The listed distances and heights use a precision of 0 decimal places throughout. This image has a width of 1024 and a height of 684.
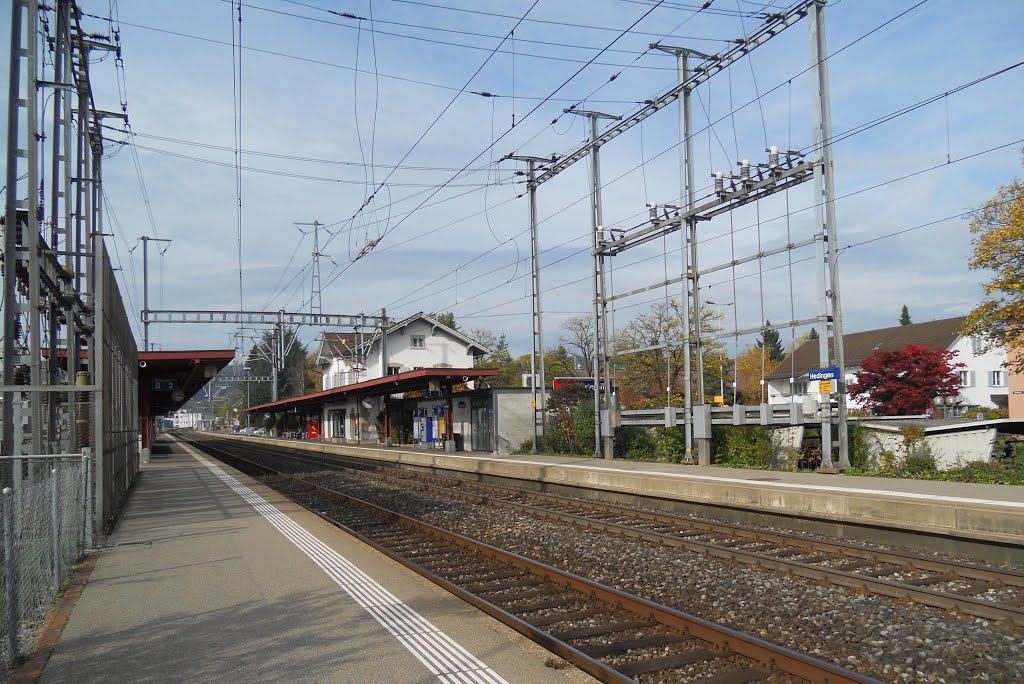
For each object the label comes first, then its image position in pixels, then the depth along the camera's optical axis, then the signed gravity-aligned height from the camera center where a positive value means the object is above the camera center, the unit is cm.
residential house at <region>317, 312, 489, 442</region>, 5303 +266
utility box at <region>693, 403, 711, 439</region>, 2041 -90
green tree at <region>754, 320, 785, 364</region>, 11370 +608
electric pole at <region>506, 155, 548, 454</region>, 2797 +464
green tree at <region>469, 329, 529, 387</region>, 7312 +254
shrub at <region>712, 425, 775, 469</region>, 1964 -154
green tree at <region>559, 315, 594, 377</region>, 6023 +413
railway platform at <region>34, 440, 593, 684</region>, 587 -206
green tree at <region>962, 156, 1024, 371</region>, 2362 +354
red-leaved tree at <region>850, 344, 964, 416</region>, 3378 +10
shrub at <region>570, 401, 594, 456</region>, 2642 -130
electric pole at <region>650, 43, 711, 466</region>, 2075 +397
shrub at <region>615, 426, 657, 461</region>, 2377 -169
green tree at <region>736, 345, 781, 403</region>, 5965 +118
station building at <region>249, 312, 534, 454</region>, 3291 -28
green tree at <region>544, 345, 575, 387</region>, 6656 +239
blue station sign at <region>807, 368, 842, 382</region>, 1691 +23
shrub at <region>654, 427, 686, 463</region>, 2216 -163
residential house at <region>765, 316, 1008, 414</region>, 5019 +169
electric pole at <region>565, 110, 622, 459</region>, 2420 +208
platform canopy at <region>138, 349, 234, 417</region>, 2980 +131
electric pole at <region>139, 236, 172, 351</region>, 4423 +637
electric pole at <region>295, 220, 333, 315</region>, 4478 +798
